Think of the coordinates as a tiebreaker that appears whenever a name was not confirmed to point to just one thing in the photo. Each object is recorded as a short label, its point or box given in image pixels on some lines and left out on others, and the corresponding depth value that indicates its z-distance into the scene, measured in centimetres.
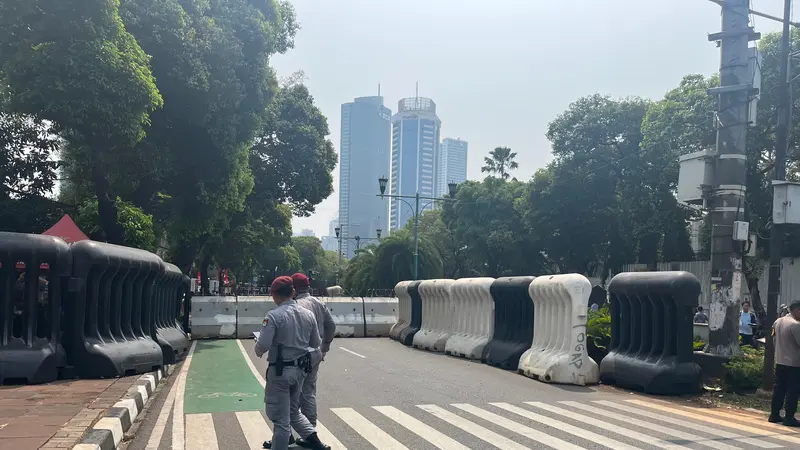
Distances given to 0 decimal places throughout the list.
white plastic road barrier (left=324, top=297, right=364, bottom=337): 2469
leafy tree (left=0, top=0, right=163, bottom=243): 1483
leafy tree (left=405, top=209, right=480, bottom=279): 5931
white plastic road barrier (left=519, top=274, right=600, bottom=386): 1273
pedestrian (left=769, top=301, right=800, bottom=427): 916
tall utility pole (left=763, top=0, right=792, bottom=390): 1284
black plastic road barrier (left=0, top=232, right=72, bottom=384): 1040
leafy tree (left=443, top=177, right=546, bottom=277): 4844
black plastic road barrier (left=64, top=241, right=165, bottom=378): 1114
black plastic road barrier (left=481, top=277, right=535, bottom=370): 1518
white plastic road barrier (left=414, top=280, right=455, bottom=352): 1958
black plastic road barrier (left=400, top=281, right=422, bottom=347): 2183
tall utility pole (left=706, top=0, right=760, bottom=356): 1191
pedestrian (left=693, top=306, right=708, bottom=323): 2138
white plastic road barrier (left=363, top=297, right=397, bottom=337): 2528
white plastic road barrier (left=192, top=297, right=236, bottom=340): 2305
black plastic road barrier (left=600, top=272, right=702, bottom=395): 1150
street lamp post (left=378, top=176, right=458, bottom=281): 3491
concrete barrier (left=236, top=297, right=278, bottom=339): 2336
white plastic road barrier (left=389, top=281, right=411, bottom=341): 2311
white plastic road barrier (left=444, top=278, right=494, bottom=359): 1706
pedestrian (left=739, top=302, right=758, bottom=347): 1817
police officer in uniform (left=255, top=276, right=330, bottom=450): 668
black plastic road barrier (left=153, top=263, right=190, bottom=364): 1478
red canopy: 1485
